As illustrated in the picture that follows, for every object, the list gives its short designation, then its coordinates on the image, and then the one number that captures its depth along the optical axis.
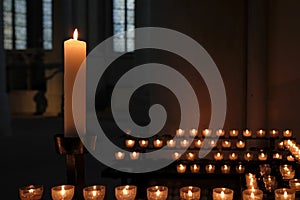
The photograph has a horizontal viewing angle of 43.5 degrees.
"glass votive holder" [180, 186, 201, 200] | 1.70
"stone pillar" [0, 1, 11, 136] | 7.74
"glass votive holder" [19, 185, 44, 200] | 1.58
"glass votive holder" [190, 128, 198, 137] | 3.60
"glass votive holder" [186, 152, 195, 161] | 3.10
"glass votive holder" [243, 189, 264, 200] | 1.64
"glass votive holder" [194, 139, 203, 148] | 3.40
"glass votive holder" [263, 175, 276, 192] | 2.19
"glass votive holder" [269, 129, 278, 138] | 3.48
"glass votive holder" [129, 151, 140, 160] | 3.07
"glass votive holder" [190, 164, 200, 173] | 2.80
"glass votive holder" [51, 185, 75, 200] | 1.55
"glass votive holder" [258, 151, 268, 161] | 2.98
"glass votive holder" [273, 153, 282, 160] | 3.09
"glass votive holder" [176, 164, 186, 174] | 2.76
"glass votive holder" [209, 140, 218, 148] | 3.58
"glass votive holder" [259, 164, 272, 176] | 2.50
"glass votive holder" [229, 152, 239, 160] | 3.32
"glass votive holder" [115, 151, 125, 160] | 3.15
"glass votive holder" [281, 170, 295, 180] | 2.39
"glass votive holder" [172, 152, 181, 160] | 3.18
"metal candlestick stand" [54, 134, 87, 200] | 1.32
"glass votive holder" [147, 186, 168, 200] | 1.70
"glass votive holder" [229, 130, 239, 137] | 3.61
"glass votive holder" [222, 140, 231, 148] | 3.42
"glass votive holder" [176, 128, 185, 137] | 3.62
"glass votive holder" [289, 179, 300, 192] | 1.94
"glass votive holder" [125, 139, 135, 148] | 3.35
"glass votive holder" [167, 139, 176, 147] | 3.33
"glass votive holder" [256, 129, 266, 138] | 3.58
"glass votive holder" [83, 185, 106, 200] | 1.62
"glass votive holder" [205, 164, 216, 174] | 2.78
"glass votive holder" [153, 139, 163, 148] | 3.39
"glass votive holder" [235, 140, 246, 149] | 3.46
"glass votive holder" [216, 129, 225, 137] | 3.57
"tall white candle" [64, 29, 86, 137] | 1.31
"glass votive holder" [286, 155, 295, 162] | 2.87
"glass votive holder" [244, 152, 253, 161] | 3.08
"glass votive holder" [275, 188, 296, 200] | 1.68
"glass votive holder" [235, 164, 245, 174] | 2.79
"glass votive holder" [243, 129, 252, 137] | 3.61
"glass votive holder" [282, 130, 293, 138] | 3.48
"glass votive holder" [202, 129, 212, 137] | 3.64
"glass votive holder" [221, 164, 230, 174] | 2.75
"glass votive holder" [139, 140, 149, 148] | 3.28
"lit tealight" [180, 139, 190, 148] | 3.36
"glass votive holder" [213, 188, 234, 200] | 1.68
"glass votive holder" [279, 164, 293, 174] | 2.42
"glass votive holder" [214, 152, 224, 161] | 3.18
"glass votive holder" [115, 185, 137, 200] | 1.68
